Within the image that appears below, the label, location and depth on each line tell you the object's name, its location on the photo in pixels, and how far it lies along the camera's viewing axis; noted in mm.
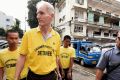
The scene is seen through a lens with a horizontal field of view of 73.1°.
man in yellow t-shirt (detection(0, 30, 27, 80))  1323
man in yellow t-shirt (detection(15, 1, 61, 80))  960
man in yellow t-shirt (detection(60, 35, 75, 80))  2028
